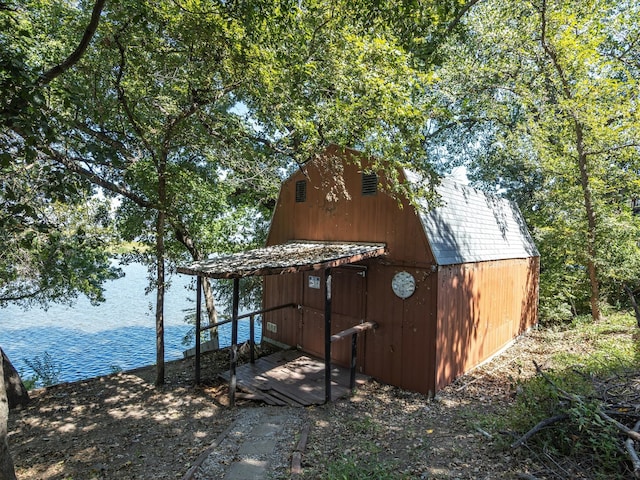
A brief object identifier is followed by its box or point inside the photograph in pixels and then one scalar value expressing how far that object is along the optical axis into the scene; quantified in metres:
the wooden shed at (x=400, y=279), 6.73
